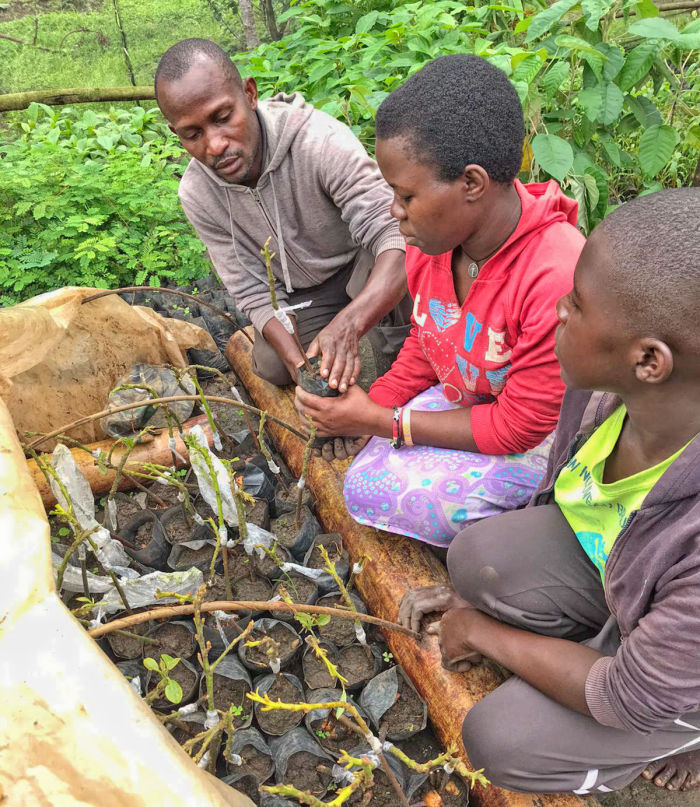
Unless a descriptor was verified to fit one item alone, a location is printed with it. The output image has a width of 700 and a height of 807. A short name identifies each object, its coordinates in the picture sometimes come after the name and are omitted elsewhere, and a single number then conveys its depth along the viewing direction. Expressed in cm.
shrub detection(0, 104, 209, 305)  310
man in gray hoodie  170
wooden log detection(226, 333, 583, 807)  126
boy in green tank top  86
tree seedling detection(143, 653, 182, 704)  107
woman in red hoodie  120
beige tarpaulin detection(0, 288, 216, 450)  187
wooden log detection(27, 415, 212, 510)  196
